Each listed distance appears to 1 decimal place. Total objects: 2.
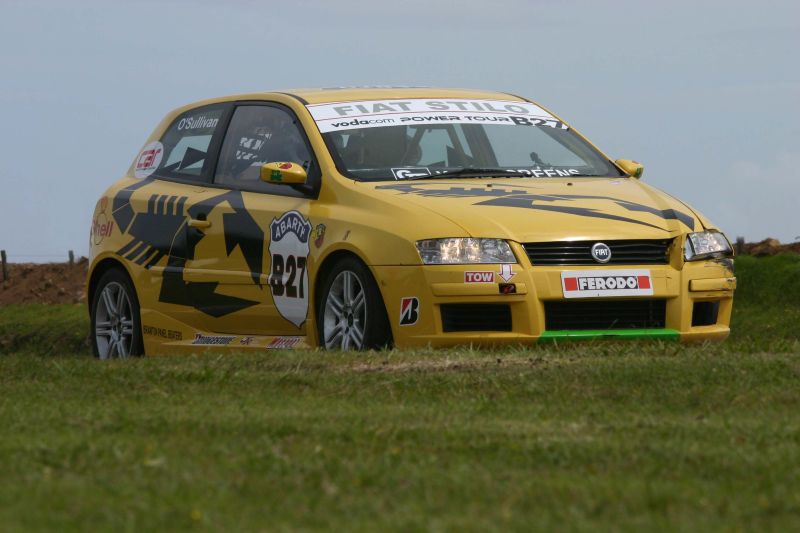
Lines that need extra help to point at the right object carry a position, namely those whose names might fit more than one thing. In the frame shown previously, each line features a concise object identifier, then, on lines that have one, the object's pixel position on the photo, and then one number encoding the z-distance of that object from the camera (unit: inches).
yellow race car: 735.7
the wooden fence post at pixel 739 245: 2123.3
